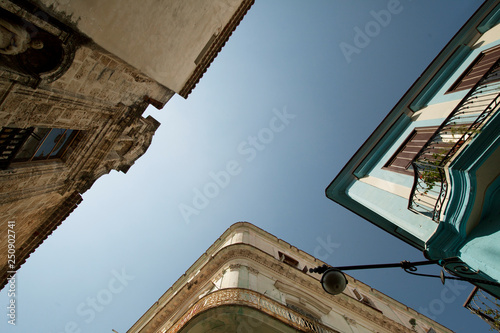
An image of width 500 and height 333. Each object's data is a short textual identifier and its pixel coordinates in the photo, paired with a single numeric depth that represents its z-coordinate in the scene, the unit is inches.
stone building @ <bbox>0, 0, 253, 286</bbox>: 232.7
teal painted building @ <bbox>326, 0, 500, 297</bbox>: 242.8
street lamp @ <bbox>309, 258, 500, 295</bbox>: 179.9
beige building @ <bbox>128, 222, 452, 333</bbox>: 294.7
